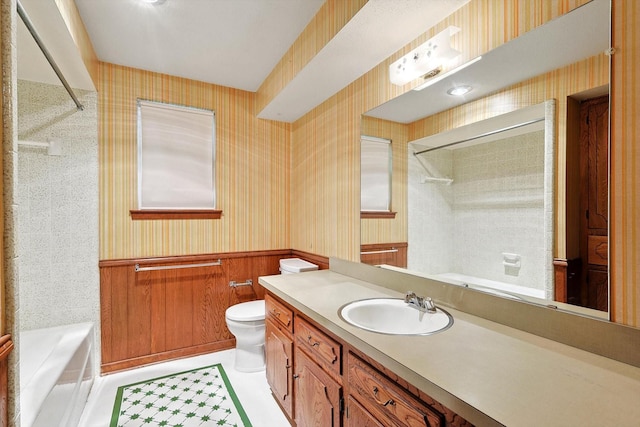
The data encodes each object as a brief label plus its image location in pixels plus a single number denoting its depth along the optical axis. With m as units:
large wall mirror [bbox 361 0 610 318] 1.01
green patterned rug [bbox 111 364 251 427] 1.89
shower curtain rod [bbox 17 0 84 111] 1.23
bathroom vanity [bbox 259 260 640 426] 0.72
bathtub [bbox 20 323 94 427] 1.40
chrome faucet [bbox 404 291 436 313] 1.35
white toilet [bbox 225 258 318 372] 2.44
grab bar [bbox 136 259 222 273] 2.54
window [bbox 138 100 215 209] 2.58
